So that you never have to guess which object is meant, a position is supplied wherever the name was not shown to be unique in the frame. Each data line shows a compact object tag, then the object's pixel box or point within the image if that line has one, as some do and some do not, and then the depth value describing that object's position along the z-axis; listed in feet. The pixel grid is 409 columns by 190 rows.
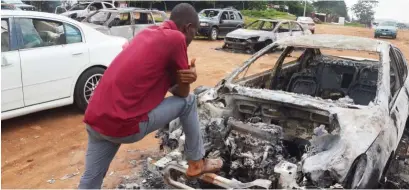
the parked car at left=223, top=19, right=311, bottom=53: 47.65
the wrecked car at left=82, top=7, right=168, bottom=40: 38.04
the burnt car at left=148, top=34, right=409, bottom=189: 10.16
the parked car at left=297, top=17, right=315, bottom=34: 70.64
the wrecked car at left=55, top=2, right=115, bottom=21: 52.24
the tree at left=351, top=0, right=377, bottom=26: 200.34
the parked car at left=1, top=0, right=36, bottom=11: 58.70
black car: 57.82
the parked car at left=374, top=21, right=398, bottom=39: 88.99
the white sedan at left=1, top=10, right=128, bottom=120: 16.47
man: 7.73
